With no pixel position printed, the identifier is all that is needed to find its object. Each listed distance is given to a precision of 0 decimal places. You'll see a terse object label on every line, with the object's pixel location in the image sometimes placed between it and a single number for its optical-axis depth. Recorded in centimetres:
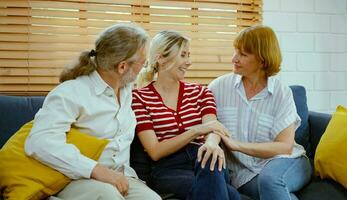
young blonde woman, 171
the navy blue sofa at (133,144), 176
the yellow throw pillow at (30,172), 145
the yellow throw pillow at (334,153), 178
